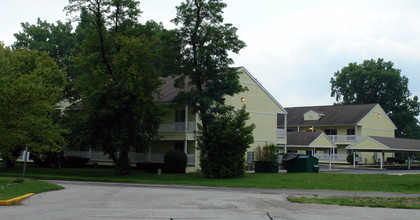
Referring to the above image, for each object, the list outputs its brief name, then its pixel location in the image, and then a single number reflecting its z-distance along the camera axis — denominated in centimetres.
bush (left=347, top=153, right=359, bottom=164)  5338
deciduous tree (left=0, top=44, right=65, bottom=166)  2145
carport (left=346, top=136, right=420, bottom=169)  4594
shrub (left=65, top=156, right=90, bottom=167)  4219
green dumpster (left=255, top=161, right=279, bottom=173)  3356
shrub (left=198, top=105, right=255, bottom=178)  2934
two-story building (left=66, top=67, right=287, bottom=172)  3675
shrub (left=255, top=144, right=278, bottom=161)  3897
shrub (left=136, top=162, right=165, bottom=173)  3625
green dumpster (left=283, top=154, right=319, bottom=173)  3400
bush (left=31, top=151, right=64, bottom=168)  3956
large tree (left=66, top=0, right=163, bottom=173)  2906
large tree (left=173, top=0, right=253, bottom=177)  3098
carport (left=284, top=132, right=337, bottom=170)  4681
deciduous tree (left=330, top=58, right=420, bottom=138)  8150
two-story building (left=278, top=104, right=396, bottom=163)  5778
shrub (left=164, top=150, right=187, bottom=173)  3438
